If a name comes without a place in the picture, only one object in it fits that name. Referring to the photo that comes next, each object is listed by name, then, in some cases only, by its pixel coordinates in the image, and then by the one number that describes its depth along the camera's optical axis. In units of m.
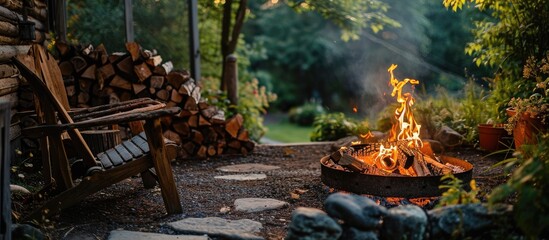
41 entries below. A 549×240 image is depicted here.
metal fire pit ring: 3.94
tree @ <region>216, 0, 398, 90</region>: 8.45
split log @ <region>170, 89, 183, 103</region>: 6.20
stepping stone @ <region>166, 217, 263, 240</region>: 3.46
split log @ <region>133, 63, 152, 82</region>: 6.02
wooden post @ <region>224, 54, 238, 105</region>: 7.62
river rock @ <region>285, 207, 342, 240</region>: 2.92
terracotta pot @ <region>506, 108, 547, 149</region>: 4.89
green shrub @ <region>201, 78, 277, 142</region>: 7.49
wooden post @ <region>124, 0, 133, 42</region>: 6.71
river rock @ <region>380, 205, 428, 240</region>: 2.99
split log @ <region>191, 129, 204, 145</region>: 6.39
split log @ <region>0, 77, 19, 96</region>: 4.77
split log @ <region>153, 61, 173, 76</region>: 6.14
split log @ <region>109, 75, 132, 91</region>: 6.07
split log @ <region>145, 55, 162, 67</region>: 6.08
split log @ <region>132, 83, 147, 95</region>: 6.08
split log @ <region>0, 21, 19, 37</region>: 4.66
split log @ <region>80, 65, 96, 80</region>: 5.96
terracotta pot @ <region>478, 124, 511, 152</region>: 5.89
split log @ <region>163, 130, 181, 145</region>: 6.31
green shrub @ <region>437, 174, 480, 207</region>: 3.15
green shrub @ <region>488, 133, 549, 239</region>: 2.78
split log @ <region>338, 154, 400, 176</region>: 4.12
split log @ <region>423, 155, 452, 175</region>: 4.32
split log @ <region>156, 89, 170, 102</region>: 6.17
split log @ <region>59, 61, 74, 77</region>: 5.90
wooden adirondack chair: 3.64
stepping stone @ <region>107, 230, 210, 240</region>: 3.40
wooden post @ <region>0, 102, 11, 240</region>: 2.87
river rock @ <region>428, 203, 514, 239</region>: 3.04
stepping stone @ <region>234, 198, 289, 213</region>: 4.13
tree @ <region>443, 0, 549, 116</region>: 5.84
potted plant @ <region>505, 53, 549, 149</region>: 4.73
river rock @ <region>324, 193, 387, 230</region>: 2.95
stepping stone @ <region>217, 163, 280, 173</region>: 5.74
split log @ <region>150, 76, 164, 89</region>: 6.12
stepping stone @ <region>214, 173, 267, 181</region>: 5.31
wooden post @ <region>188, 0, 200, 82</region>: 7.39
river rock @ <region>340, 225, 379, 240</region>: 2.98
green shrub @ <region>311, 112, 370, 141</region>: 7.49
